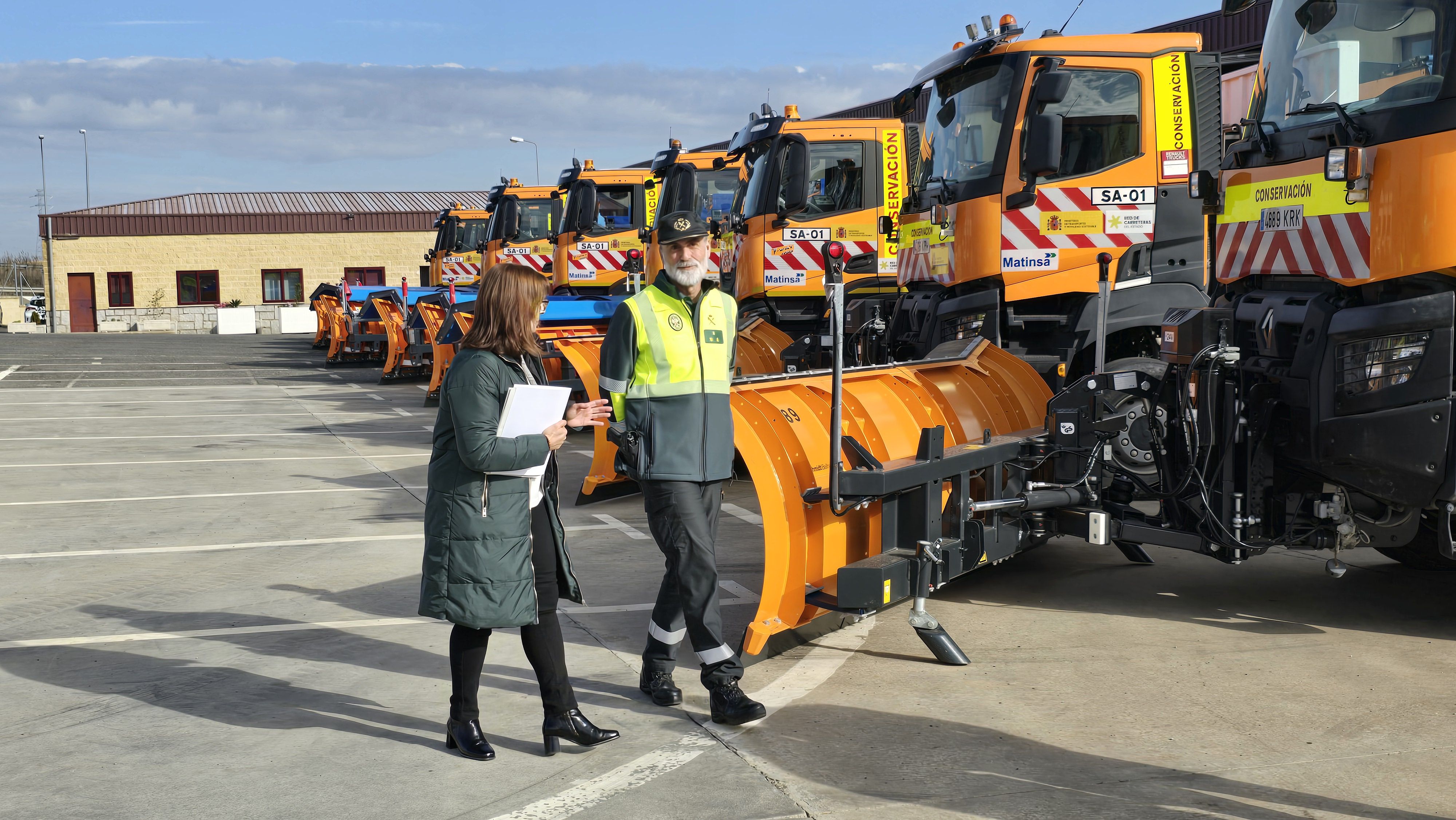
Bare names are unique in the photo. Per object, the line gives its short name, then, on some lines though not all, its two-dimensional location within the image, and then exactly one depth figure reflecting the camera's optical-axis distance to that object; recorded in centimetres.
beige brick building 5334
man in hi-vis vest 466
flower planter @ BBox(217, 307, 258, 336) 5222
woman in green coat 410
